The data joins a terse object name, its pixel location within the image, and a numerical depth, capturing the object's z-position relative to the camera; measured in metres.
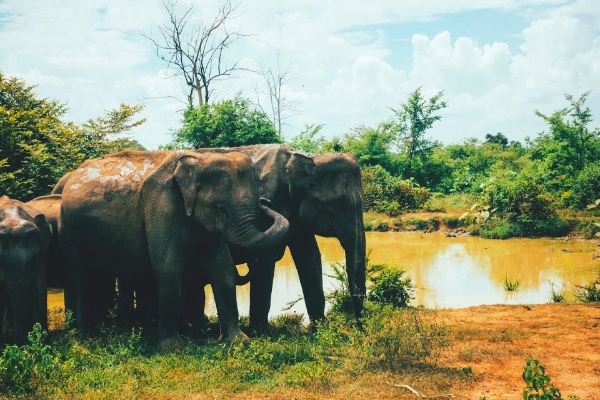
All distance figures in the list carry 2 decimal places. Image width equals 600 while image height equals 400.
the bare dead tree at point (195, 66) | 34.25
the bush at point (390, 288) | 12.14
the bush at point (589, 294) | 12.30
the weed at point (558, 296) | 12.62
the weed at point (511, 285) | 14.57
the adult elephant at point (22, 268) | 7.59
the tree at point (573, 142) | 28.80
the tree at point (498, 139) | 57.92
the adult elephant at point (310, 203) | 9.15
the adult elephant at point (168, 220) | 8.44
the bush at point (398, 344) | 7.63
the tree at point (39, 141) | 14.62
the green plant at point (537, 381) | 5.32
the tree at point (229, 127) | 26.36
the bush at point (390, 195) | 28.56
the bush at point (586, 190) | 24.35
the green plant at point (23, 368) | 6.56
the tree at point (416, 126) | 36.78
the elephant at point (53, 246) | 9.57
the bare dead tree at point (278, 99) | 41.16
